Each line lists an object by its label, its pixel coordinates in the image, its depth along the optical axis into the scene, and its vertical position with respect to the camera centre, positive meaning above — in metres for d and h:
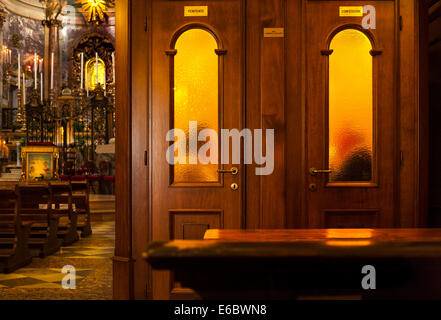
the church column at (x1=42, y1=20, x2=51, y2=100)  15.98 +3.89
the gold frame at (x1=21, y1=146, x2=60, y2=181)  8.78 +0.26
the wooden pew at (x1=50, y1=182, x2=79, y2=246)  6.48 -0.74
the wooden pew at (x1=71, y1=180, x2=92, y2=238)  7.24 -0.70
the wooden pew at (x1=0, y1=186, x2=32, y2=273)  4.80 -0.84
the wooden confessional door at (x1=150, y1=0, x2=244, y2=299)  3.36 +0.43
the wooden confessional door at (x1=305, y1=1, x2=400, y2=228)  3.37 +0.37
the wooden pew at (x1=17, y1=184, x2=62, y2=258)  5.63 -0.66
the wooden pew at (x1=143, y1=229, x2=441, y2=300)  0.96 -0.25
